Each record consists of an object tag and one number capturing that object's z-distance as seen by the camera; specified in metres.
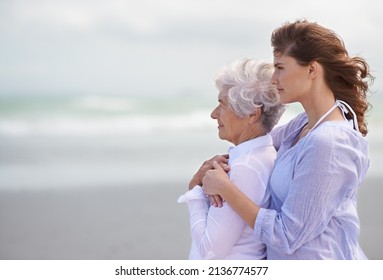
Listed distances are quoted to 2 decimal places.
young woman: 3.80
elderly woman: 3.90
